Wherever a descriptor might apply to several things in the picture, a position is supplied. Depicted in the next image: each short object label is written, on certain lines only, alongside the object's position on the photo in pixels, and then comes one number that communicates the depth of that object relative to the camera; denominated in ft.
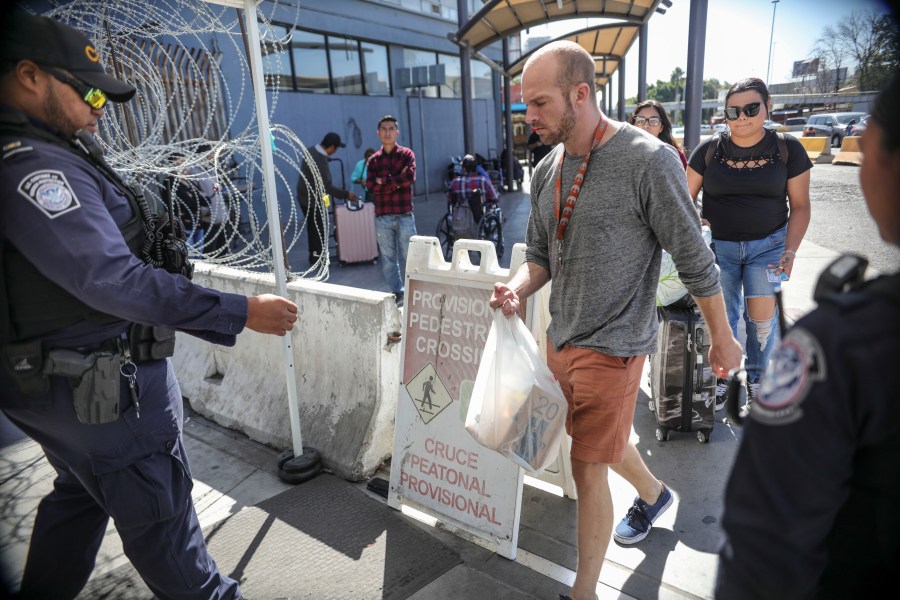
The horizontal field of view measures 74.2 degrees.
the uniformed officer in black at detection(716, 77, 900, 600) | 3.08
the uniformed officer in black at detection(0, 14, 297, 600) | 5.75
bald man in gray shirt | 7.04
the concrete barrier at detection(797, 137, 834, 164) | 74.59
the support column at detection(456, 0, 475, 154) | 36.96
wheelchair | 28.48
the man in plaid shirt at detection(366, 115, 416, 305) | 22.85
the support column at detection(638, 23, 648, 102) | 40.65
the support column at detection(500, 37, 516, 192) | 53.31
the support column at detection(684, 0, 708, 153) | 19.86
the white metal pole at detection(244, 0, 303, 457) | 10.07
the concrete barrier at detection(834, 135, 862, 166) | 65.46
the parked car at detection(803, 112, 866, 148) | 85.30
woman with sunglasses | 11.98
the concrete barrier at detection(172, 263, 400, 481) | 11.41
